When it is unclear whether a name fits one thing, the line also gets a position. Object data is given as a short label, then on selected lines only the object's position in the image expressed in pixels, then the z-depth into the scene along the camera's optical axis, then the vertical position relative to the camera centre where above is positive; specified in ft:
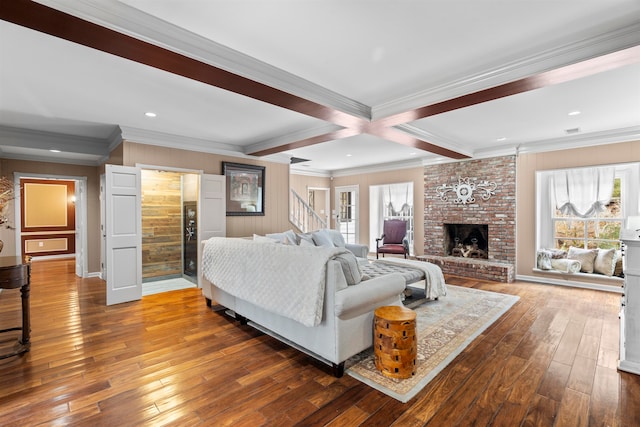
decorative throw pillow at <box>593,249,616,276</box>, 16.10 -2.84
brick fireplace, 18.94 -0.64
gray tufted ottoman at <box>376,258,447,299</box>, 13.62 -3.20
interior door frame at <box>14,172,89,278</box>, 19.03 -0.89
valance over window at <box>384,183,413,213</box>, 25.66 +1.04
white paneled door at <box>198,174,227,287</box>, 17.01 +0.00
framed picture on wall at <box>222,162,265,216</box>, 18.62 +1.25
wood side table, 7.58 -3.44
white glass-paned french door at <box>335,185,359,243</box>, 29.43 -0.35
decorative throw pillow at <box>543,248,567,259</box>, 17.81 -2.63
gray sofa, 7.79 -2.63
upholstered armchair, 22.27 -2.17
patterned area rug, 7.52 -4.30
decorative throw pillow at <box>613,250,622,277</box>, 16.09 -2.98
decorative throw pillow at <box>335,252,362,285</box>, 8.41 -1.67
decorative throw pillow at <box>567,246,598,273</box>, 16.79 -2.71
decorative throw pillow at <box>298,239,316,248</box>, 15.65 -1.77
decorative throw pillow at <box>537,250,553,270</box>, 17.85 -3.01
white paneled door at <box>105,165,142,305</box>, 13.98 -1.23
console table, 8.68 -2.17
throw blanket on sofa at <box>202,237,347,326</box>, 7.93 -2.09
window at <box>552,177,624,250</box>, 16.30 -1.05
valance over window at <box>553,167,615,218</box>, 16.53 +1.12
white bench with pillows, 16.19 -2.93
